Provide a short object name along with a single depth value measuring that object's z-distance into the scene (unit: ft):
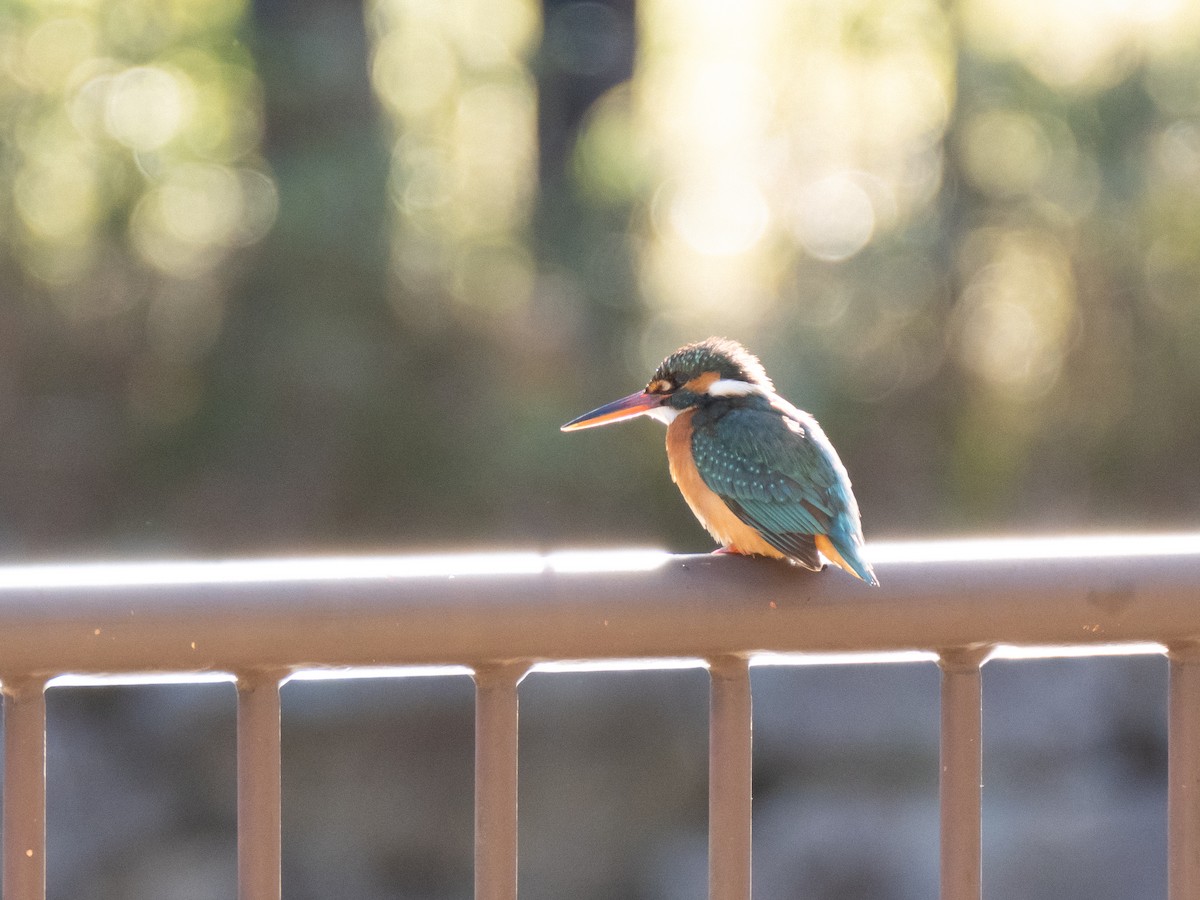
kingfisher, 24.98
